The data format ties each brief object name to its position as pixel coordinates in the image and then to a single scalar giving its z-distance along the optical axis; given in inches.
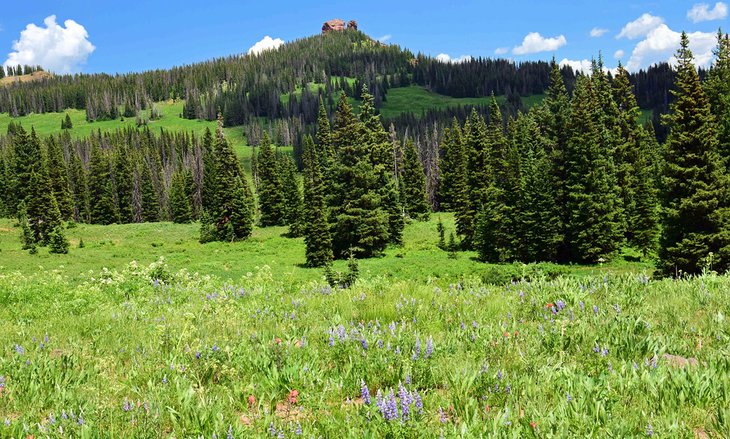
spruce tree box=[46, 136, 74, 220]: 3466.0
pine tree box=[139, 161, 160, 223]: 4136.3
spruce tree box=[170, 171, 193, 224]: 3663.9
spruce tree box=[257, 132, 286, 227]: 3213.6
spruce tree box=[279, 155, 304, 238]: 2897.1
